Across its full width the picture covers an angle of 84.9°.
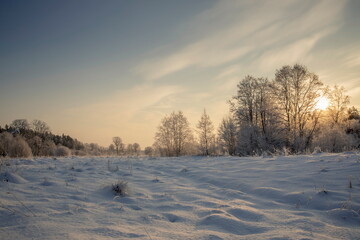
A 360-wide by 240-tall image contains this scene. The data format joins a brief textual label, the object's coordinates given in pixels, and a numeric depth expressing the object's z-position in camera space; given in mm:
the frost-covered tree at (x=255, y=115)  19844
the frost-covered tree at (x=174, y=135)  35062
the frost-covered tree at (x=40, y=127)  51225
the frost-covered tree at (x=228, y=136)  25664
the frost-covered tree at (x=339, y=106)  28281
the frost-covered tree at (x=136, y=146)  95088
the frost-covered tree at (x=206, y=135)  32156
